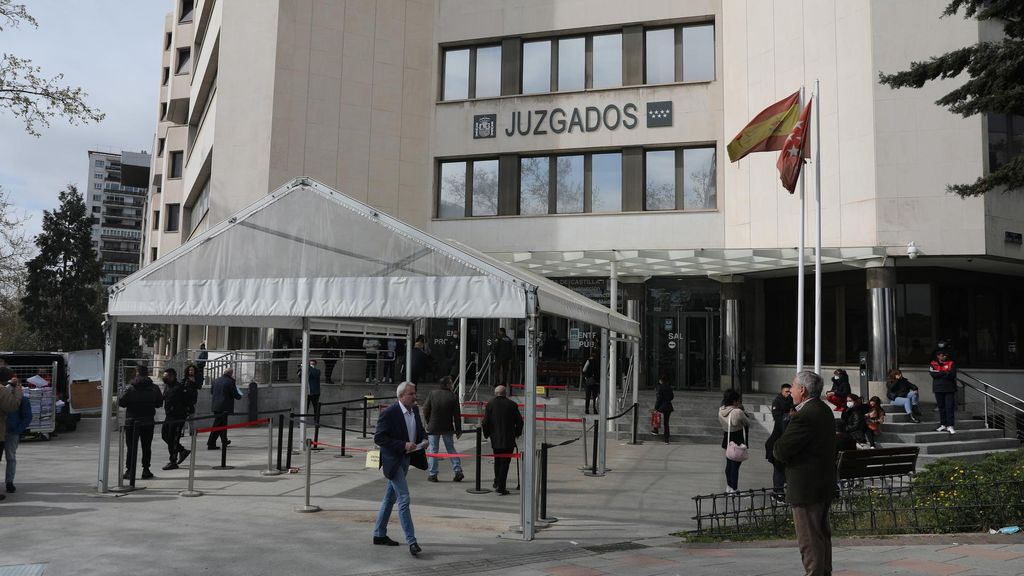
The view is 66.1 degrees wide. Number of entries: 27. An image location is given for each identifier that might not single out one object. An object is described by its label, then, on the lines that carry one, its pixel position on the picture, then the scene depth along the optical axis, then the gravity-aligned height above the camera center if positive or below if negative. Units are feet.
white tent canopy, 31.73 +3.07
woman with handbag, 37.83 -4.10
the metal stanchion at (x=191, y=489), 37.14 -6.86
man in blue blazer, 26.61 -3.74
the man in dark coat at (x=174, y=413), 46.16 -4.21
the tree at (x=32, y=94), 57.72 +18.46
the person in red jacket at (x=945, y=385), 59.52 -2.08
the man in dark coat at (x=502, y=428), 39.04 -3.85
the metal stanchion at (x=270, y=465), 44.39 -6.71
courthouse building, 74.95 +22.57
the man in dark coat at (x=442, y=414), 42.24 -3.51
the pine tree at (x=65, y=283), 150.00 +11.62
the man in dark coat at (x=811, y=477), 20.24 -3.15
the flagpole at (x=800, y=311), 55.52 +3.14
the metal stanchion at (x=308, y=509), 33.76 -6.95
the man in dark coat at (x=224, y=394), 53.06 -3.28
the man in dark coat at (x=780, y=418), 37.09 -3.38
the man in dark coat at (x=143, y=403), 41.34 -3.12
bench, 33.24 -4.61
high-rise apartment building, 453.58 +70.63
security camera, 68.03 +9.13
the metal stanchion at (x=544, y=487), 31.95 -5.65
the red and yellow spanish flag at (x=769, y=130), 60.90 +17.61
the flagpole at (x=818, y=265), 57.00 +6.78
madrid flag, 58.39 +15.29
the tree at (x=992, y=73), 37.50 +13.85
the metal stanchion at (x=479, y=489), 38.75 -7.03
